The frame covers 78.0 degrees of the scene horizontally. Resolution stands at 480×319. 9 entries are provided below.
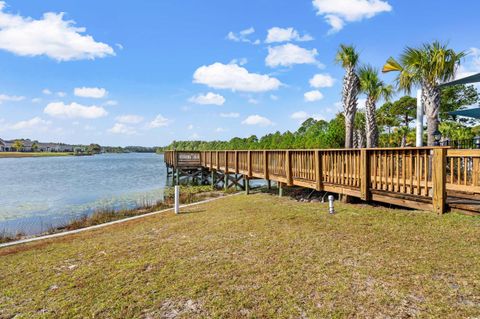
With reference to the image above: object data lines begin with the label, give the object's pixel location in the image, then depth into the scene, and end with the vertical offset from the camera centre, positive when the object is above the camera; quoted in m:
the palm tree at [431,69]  8.77 +2.39
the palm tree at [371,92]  16.52 +3.19
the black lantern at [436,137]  8.22 +0.30
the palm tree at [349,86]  14.16 +3.10
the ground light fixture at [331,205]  7.15 -1.35
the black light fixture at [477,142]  10.20 +0.18
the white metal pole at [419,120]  9.53 +0.93
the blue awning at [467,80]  9.01 +2.15
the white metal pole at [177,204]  9.91 -1.75
